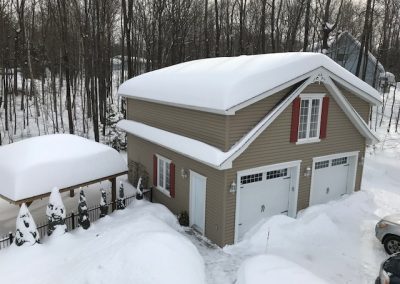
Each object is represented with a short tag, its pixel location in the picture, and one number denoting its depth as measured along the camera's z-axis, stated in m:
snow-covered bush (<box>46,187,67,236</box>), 11.88
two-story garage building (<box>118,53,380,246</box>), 11.59
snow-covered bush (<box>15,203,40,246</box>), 11.09
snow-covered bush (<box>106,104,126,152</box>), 25.08
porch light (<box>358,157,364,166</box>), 15.91
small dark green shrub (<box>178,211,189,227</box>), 13.46
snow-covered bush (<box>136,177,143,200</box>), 15.26
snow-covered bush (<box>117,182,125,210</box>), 14.61
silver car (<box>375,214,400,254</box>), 11.46
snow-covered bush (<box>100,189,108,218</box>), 13.84
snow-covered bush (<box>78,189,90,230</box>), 12.59
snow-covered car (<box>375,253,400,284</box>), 8.73
